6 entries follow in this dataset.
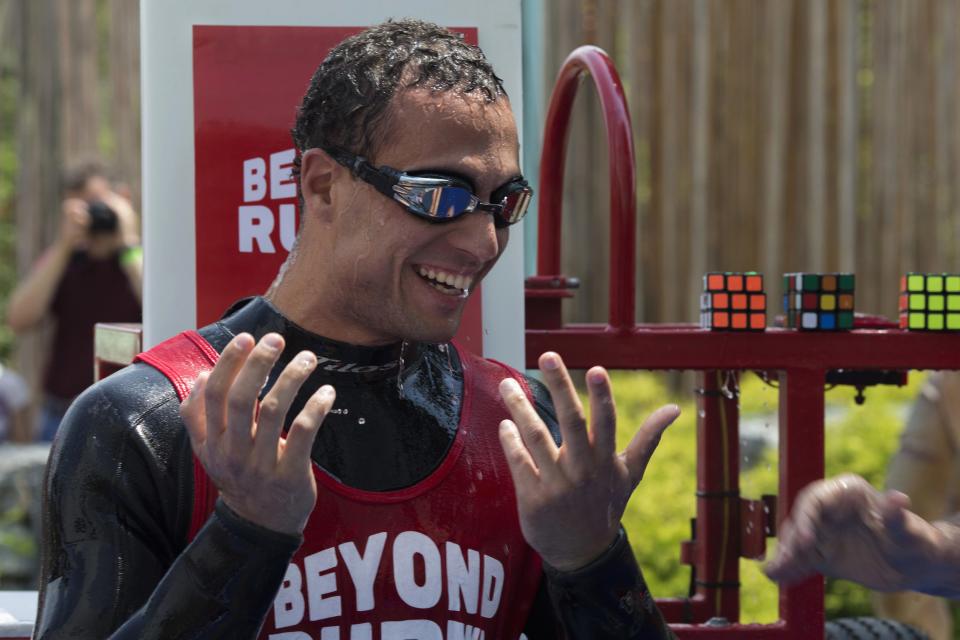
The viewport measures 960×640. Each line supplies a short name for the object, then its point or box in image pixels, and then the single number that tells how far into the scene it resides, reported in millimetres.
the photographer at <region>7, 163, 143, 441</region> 10414
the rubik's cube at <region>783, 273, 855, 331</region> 5152
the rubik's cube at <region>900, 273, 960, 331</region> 5230
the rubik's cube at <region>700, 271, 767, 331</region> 5145
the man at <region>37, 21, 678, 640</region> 3025
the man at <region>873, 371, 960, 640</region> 6695
